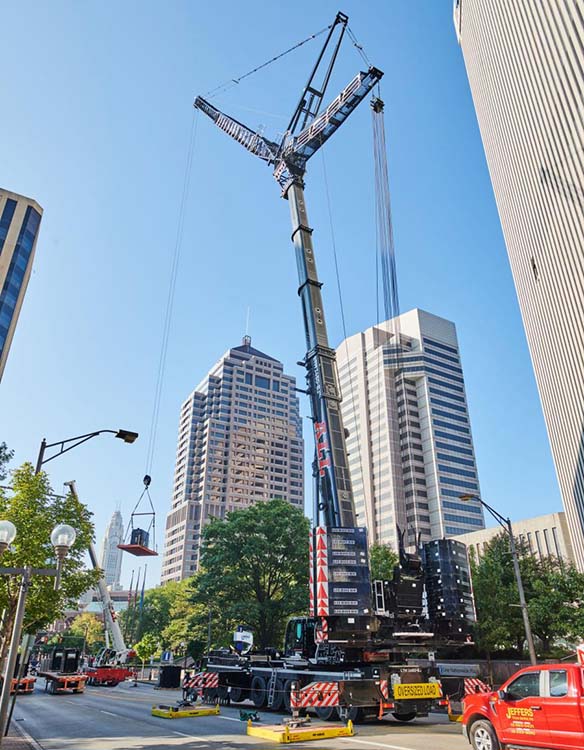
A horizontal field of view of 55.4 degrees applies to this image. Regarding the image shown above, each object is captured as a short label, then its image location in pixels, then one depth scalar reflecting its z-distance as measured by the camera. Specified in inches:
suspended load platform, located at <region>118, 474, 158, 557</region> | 1069.9
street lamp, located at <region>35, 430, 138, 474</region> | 640.4
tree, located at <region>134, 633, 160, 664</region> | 2172.7
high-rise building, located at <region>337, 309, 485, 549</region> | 4640.8
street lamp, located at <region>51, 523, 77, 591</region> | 409.3
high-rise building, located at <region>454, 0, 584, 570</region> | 1352.1
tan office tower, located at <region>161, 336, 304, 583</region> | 6171.3
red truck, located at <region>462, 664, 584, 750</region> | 335.9
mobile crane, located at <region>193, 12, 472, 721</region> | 615.5
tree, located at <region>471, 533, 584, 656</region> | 1376.7
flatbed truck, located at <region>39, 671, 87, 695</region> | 1229.1
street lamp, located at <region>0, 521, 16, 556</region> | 411.8
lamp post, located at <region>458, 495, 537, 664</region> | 888.4
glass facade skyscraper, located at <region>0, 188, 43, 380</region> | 2797.7
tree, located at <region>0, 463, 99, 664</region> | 740.0
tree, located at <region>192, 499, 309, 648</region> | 1720.0
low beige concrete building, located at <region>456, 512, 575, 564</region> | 3152.1
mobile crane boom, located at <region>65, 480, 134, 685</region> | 1676.9
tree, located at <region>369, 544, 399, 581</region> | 1877.2
